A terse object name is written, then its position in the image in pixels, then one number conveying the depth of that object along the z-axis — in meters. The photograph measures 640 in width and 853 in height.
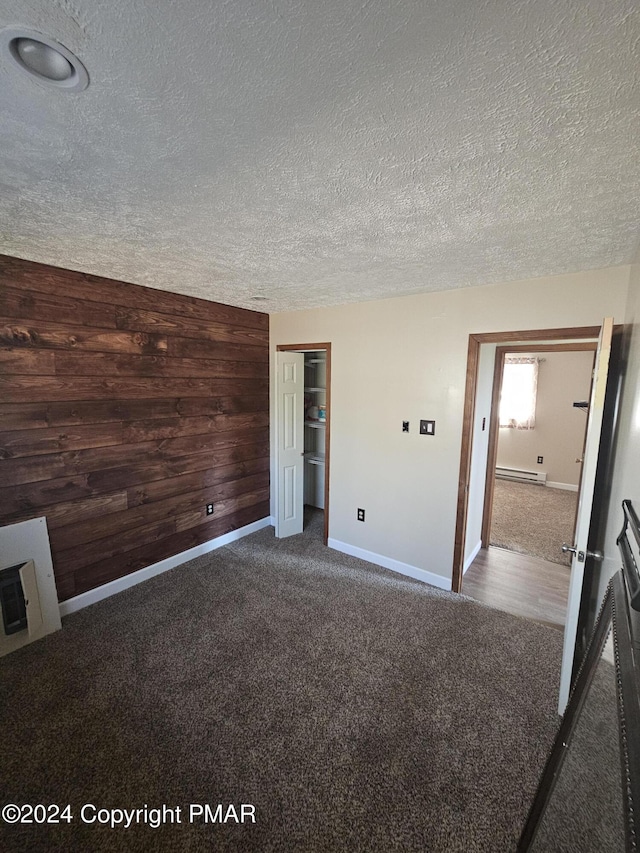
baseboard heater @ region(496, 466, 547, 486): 5.93
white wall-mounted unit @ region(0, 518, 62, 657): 2.16
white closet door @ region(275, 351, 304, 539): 3.69
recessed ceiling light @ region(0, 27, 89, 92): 0.69
